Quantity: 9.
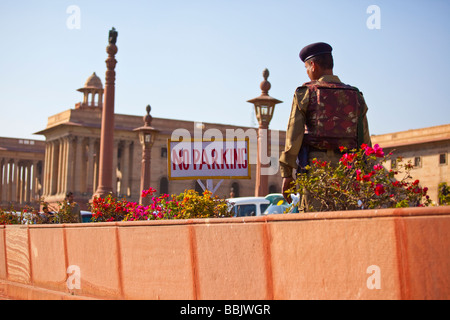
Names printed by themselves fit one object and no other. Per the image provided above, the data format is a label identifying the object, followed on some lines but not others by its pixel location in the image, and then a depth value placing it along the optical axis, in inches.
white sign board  653.9
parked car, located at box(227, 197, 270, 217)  1013.8
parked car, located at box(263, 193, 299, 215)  761.1
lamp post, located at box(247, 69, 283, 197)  975.0
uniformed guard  229.1
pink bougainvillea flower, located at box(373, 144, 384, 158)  207.3
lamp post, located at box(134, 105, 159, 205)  1315.2
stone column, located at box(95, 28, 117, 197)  1119.0
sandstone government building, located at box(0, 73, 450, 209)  3031.5
